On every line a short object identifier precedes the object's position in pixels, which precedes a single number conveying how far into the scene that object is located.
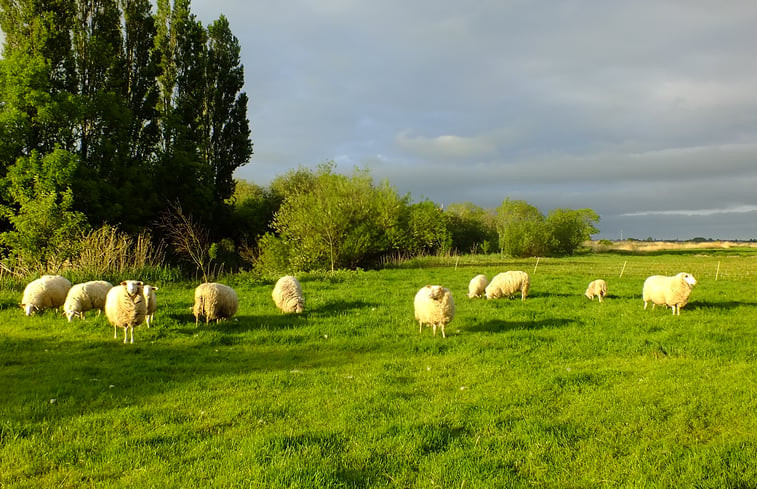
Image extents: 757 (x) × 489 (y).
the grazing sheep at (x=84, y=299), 13.11
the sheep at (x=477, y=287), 18.89
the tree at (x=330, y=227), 33.66
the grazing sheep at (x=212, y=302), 12.98
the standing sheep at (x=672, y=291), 14.80
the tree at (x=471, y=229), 64.62
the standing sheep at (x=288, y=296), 14.86
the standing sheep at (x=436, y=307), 11.91
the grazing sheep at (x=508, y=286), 18.48
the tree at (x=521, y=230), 61.88
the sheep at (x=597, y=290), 18.09
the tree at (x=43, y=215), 20.84
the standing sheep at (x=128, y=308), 11.25
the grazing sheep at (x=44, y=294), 13.81
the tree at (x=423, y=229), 45.99
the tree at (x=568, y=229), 68.97
